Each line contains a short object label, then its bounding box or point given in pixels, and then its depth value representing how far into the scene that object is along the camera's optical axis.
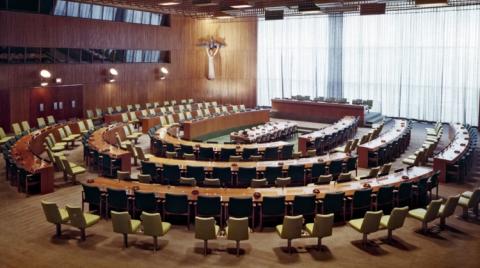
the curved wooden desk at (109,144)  15.64
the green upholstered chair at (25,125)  20.58
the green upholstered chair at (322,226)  9.48
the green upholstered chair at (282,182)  12.66
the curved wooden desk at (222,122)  22.48
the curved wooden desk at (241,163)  14.26
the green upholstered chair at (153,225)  9.40
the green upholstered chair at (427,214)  10.51
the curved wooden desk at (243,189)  11.17
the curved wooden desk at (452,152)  15.30
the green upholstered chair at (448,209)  10.78
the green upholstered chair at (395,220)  9.94
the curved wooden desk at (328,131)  18.97
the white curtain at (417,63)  26.48
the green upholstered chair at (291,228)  9.38
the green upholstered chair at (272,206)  10.72
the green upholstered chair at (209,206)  10.64
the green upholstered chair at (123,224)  9.55
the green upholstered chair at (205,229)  9.30
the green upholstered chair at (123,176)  12.44
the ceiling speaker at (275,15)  23.39
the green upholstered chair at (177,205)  10.76
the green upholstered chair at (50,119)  21.97
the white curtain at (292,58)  31.84
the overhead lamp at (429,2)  16.44
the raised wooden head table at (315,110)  26.86
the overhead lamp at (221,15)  28.34
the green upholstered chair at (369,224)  9.75
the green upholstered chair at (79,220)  9.88
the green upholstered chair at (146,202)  10.86
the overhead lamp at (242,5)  21.03
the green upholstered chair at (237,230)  9.27
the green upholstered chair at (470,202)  11.51
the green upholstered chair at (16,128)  19.86
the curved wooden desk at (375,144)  17.34
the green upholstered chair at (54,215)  10.05
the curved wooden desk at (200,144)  16.95
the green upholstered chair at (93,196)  11.37
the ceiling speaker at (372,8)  20.59
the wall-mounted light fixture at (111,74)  26.12
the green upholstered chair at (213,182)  12.34
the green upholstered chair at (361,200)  11.22
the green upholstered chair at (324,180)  12.67
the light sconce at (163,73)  29.34
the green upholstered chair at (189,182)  12.52
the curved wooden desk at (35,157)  13.54
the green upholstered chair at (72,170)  14.48
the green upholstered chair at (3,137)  18.76
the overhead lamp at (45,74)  22.52
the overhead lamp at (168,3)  19.92
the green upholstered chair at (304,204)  10.79
